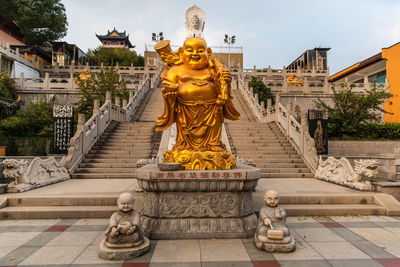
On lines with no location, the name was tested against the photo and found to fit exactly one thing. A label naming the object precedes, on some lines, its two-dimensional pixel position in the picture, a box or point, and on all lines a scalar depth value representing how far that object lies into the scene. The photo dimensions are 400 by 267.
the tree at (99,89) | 15.81
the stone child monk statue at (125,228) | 3.27
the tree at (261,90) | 21.00
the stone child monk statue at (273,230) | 3.44
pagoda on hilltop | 54.74
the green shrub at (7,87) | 18.52
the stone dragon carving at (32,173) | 5.97
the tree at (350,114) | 13.27
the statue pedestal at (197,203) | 3.90
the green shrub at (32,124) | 14.05
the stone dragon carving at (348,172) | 6.13
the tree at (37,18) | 27.55
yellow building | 20.91
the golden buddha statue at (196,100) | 4.80
